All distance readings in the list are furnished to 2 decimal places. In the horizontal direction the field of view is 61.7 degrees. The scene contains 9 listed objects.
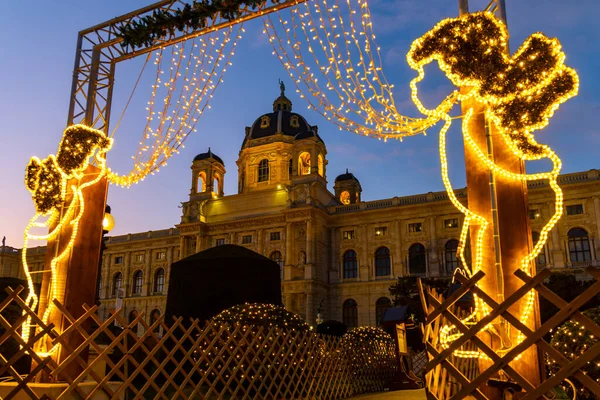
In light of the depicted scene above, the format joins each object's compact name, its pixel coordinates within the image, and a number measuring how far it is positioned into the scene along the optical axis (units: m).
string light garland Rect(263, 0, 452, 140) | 6.13
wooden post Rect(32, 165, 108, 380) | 6.77
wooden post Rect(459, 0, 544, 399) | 4.68
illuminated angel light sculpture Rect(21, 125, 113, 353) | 7.25
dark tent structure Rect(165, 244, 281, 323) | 13.09
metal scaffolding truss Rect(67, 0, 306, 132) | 8.02
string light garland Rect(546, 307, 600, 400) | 6.24
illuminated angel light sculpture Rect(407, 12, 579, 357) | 4.93
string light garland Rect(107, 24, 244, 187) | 8.14
